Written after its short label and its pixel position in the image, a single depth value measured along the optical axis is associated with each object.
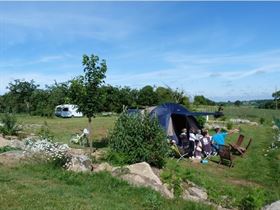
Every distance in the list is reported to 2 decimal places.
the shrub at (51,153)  5.60
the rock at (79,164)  5.51
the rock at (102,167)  5.69
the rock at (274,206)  3.89
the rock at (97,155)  6.88
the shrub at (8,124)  10.89
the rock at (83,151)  7.84
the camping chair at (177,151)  8.77
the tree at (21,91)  31.39
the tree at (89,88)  8.66
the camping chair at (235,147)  9.90
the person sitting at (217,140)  9.81
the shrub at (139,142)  6.51
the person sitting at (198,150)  9.21
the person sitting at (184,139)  9.43
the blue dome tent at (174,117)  10.08
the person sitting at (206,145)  9.35
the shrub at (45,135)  7.69
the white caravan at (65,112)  28.24
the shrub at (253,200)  4.50
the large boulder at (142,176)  4.88
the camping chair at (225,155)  8.38
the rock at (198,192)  5.36
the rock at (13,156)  5.84
